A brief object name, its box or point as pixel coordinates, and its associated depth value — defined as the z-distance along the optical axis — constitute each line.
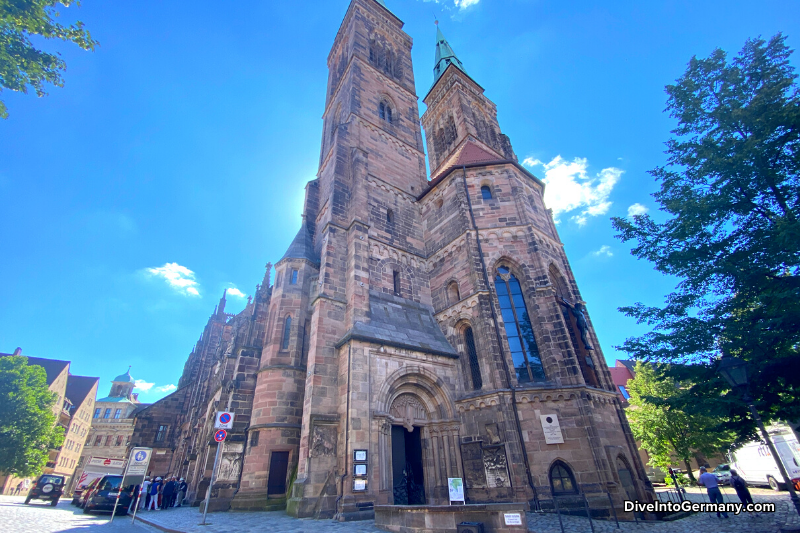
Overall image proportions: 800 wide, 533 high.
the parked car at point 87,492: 15.09
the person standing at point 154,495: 15.75
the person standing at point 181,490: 17.81
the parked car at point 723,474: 22.13
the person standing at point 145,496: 16.20
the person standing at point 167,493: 16.11
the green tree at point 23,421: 26.42
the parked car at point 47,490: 17.41
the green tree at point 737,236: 9.52
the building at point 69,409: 40.62
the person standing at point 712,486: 11.16
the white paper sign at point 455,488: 8.94
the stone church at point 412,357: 11.20
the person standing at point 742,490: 10.60
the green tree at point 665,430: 20.36
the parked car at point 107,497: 13.31
